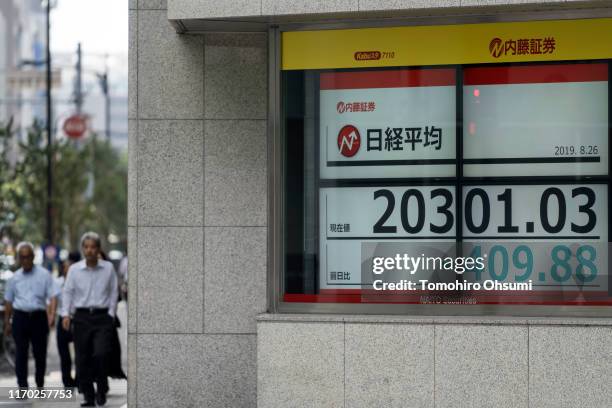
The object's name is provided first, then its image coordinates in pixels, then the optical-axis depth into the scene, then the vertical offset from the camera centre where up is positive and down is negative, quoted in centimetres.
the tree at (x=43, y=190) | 3147 +110
